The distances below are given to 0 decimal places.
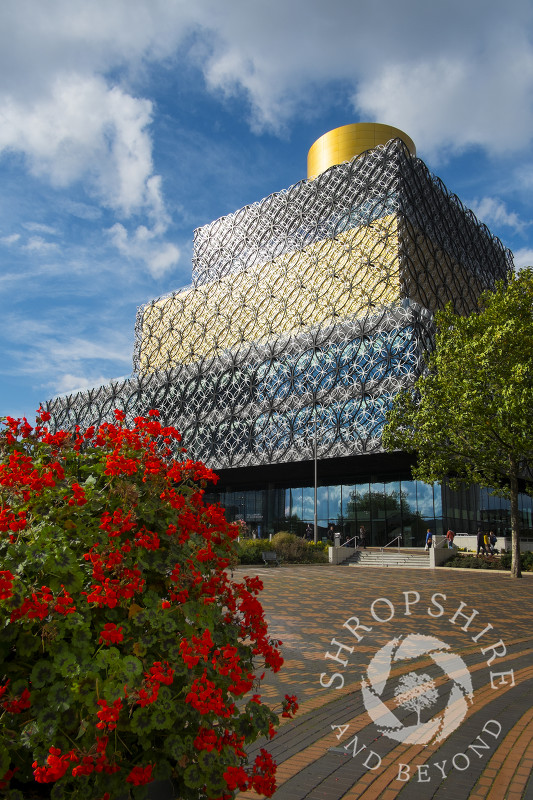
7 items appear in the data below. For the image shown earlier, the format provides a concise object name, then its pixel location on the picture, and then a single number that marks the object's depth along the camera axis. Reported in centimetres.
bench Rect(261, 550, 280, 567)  3225
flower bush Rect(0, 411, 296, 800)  274
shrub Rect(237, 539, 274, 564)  3238
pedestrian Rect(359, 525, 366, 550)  4750
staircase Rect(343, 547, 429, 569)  3891
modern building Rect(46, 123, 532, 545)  4784
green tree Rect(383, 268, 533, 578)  2639
